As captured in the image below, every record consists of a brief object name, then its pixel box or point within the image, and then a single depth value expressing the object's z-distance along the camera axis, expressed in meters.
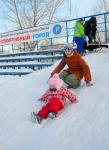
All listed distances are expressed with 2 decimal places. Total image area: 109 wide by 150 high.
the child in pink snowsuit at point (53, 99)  2.24
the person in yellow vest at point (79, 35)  4.58
